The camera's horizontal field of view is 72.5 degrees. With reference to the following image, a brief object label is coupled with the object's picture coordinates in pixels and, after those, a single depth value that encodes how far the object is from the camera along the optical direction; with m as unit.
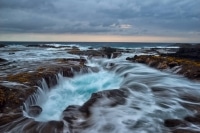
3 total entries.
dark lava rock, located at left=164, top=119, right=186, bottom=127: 3.81
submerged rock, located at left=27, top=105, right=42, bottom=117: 4.57
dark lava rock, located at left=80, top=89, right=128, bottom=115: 4.66
